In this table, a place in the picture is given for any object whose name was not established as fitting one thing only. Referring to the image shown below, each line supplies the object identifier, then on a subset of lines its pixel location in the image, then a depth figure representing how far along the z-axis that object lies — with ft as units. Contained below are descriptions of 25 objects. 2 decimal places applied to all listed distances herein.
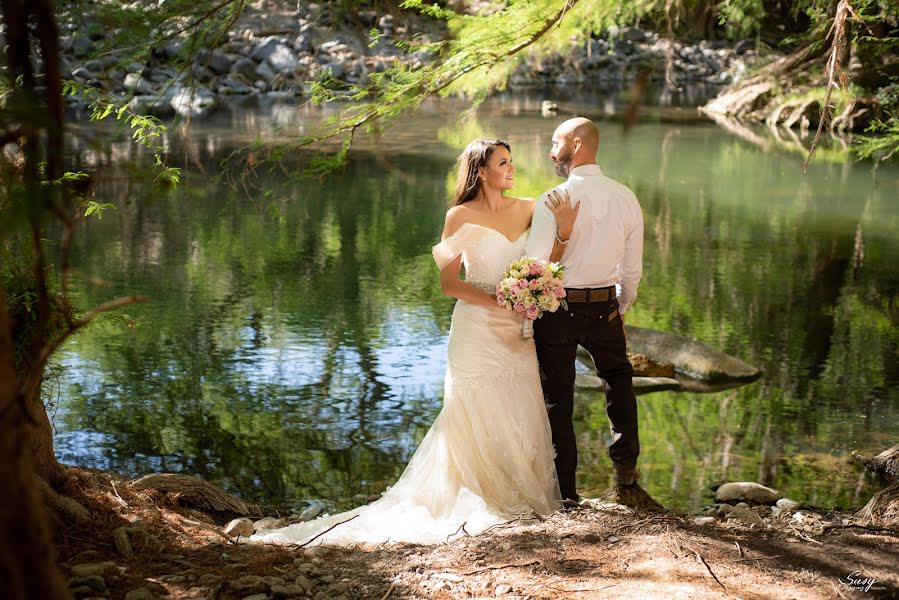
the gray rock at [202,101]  97.09
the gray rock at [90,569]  10.85
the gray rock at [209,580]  11.03
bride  15.69
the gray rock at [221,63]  114.11
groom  15.49
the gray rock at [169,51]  94.74
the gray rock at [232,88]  111.34
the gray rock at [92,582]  10.59
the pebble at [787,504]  18.50
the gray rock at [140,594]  10.36
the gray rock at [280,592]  10.66
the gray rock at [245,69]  114.42
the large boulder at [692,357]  27.17
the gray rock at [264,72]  113.80
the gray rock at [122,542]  11.99
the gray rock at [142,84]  95.72
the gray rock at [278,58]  114.52
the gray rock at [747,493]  19.06
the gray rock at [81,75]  87.15
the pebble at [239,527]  15.97
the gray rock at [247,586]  10.71
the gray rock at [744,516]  17.70
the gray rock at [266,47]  114.73
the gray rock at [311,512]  18.49
